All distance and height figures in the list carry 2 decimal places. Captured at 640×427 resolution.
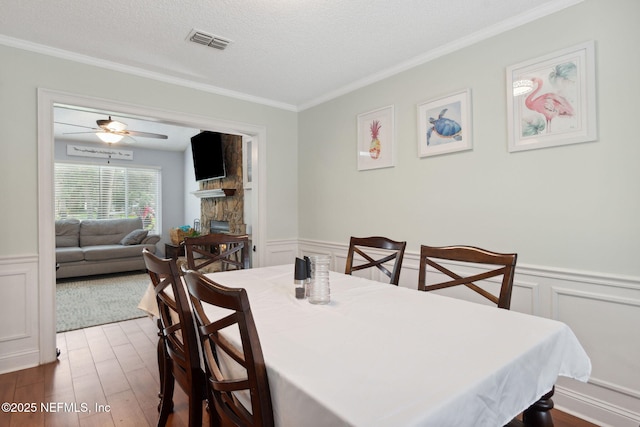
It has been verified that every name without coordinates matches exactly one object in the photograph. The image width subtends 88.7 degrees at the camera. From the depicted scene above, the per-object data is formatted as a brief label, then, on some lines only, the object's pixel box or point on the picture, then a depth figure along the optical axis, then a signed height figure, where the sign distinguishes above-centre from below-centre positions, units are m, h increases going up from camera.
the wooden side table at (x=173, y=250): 5.91 -0.65
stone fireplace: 4.85 +0.32
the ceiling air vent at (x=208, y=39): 2.30 +1.28
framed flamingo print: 1.83 +0.67
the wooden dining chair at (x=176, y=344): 1.20 -0.56
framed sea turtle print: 2.39 +0.68
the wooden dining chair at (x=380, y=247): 2.00 -0.24
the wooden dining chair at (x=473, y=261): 1.50 -0.25
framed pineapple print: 2.93 +0.70
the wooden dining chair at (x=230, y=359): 0.83 -0.42
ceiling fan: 4.00 +1.12
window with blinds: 6.23 +0.50
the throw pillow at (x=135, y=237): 6.02 -0.38
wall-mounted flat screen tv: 5.35 +1.03
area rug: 3.49 -1.06
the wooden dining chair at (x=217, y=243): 2.30 -0.23
